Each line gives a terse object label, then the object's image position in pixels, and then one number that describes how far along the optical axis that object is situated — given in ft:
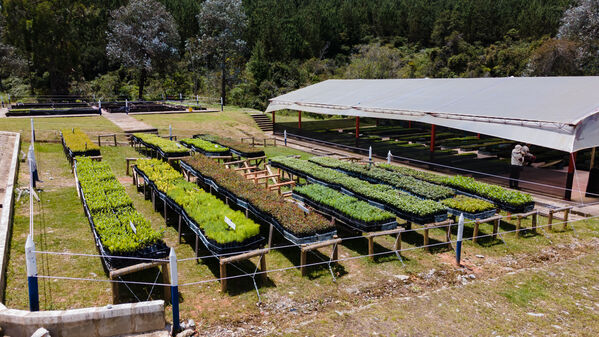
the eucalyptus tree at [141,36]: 138.82
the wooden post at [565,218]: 41.99
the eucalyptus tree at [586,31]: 107.86
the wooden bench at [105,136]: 74.64
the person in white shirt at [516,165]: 53.52
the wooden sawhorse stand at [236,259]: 27.40
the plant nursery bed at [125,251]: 26.15
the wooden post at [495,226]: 38.75
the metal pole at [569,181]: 49.14
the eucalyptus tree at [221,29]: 156.15
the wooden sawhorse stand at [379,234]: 32.76
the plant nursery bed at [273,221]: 30.89
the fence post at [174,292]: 22.66
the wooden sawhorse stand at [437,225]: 35.49
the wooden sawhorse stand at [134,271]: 24.72
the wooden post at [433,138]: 67.08
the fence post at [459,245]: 31.63
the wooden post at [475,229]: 36.81
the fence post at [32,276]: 21.65
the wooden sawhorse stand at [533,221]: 38.70
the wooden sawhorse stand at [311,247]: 30.01
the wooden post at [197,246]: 32.89
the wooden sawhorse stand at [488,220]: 36.66
